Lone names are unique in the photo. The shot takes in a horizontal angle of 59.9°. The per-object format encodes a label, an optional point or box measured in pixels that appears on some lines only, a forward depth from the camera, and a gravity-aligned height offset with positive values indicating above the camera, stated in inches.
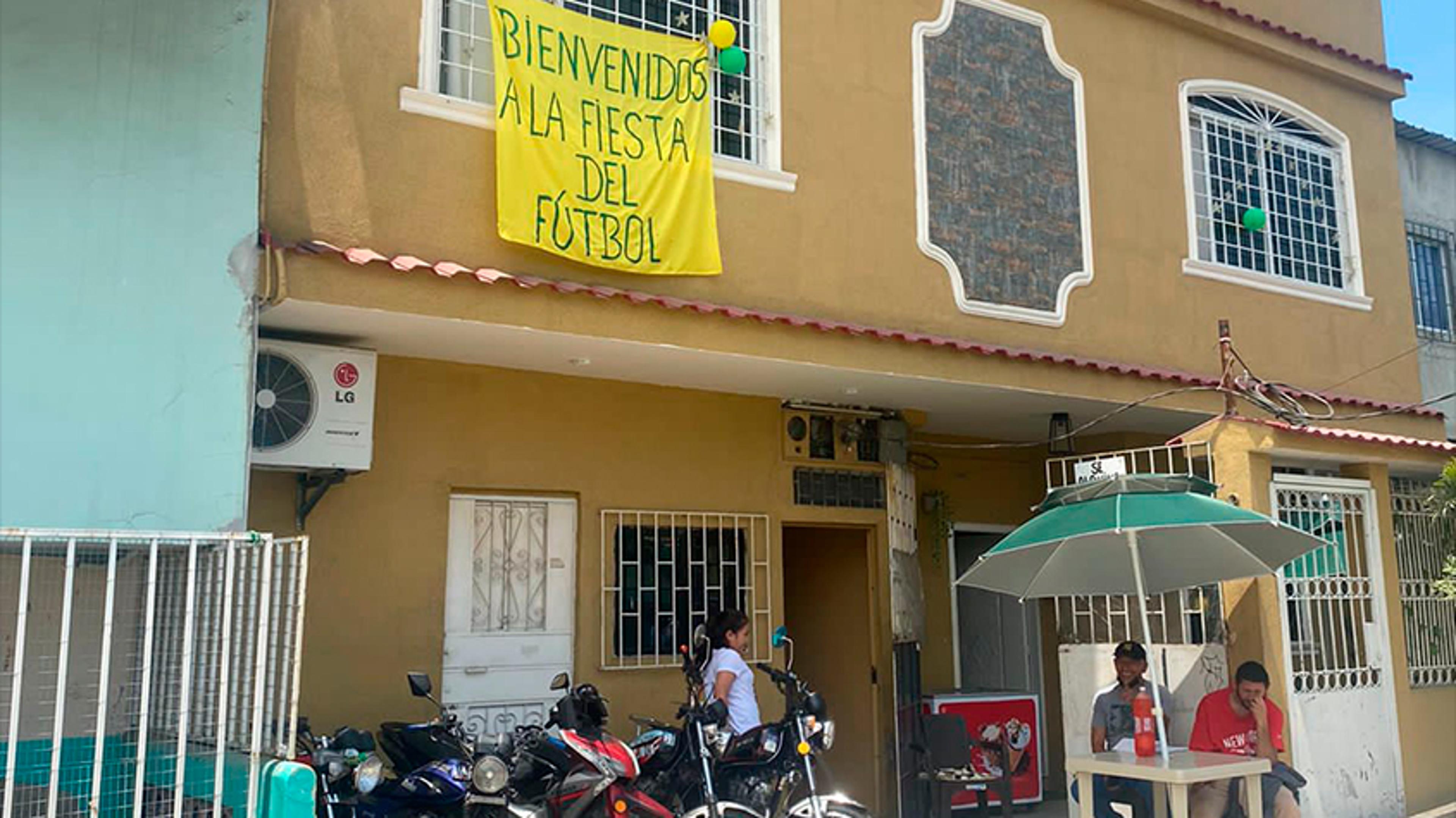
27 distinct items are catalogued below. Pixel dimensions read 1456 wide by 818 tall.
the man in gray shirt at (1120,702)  321.4 -21.0
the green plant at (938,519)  473.1 +38.0
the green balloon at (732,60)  342.6 +150.9
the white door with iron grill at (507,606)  337.7 +5.6
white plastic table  252.7 -31.2
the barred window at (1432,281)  617.6 +163.3
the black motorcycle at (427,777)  264.2 -30.8
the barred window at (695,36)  308.8 +146.7
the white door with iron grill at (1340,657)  345.7 -11.6
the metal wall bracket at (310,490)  311.1 +34.2
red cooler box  419.2 -36.9
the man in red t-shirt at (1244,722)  301.7 -24.7
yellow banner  300.7 +118.4
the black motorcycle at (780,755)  282.2 -29.4
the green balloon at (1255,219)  456.8 +142.2
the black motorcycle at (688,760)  279.3 -30.7
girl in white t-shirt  308.5 -12.2
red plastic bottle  274.8 -23.8
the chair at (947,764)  381.1 -42.6
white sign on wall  302.8 +37.2
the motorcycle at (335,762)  247.0 -25.7
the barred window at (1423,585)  393.7 +9.6
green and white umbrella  267.6 +16.9
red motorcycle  268.2 -31.6
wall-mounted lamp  423.2 +61.9
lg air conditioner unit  288.4 +51.3
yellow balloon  337.1 +155.6
